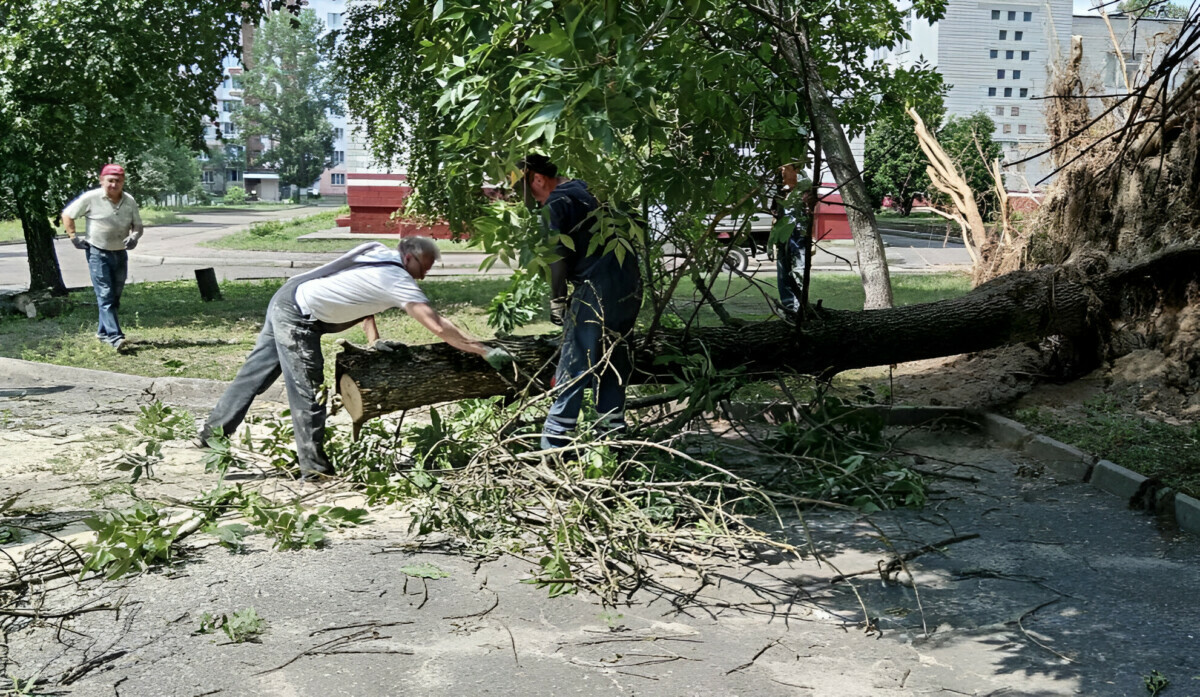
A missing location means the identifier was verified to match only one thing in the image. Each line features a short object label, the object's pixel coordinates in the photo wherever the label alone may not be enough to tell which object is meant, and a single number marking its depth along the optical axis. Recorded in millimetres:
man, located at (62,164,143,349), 10578
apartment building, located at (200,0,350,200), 96000
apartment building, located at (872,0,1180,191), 66375
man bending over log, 6121
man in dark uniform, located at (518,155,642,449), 5875
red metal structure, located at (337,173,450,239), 30594
